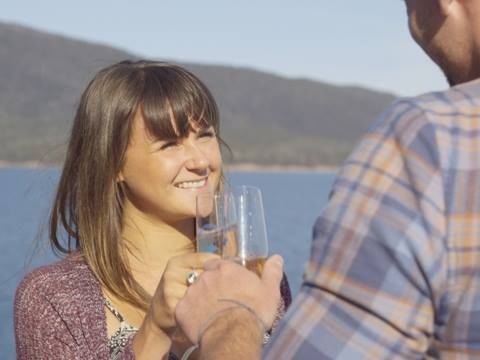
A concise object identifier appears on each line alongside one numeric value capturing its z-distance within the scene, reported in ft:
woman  5.59
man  2.72
